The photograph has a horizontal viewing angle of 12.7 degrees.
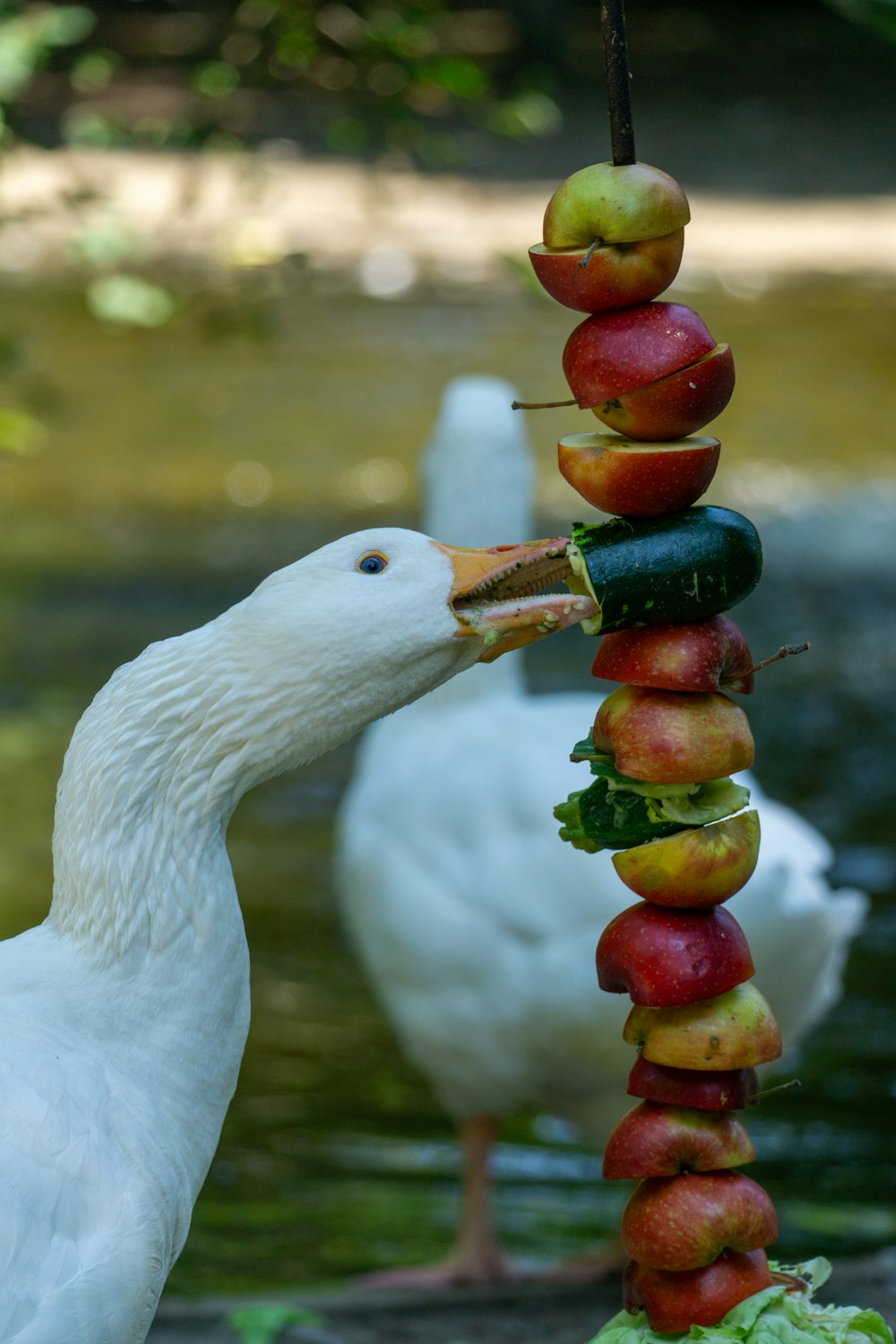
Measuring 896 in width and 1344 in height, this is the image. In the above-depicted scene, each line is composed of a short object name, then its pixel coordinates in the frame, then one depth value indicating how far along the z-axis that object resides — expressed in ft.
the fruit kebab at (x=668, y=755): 5.70
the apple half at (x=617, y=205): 5.65
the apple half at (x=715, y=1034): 5.81
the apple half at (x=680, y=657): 5.74
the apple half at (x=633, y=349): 5.69
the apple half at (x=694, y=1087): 5.86
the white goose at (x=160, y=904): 5.83
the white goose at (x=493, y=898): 8.68
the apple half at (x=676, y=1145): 5.85
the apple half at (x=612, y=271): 5.69
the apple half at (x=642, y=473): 5.73
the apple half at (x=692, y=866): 5.78
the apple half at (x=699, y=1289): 5.85
